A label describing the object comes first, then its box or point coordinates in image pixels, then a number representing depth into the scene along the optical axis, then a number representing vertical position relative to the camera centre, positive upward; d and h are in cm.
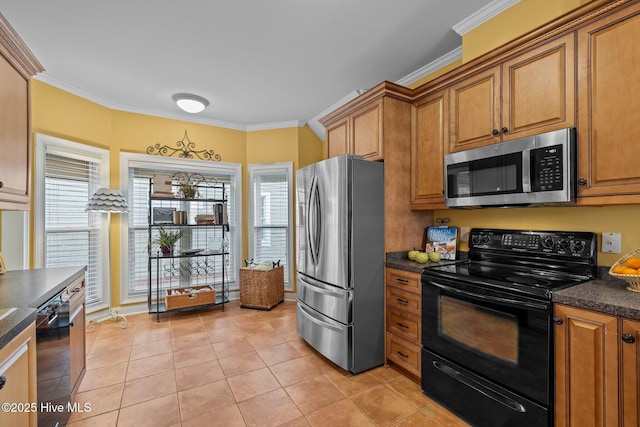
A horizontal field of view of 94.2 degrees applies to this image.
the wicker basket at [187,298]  375 -107
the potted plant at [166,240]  383 -33
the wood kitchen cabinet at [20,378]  107 -64
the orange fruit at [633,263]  144 -24
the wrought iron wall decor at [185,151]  404 +90
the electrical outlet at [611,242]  173 -17
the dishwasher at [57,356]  143 -76
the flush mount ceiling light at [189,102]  349 +134
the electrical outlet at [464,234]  256 -17
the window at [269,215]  457 +0
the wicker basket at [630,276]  142 -30
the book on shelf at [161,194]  377 +27
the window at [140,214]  385 +1
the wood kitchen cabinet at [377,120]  254 +86
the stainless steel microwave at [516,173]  167 +27
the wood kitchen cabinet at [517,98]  172 +76
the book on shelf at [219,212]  408 +4
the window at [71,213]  303 +3
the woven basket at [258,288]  407 -101
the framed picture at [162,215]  380 +0
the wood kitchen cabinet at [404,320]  225 -84
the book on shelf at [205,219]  401 -5
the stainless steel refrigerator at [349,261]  242 -39
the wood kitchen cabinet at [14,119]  166 +58
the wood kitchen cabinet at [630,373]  122 -66
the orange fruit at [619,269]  146 -28
